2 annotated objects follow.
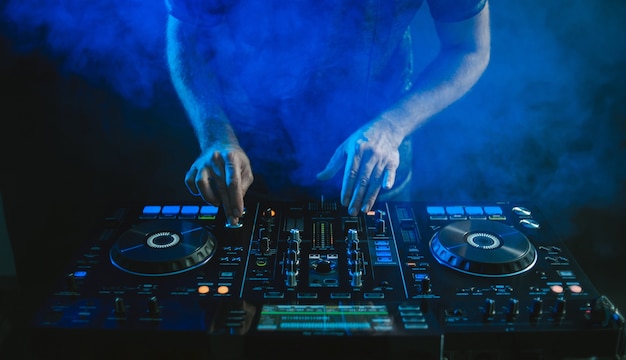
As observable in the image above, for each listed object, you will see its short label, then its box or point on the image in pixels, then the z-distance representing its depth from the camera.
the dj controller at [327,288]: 1.29
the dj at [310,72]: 1.85
